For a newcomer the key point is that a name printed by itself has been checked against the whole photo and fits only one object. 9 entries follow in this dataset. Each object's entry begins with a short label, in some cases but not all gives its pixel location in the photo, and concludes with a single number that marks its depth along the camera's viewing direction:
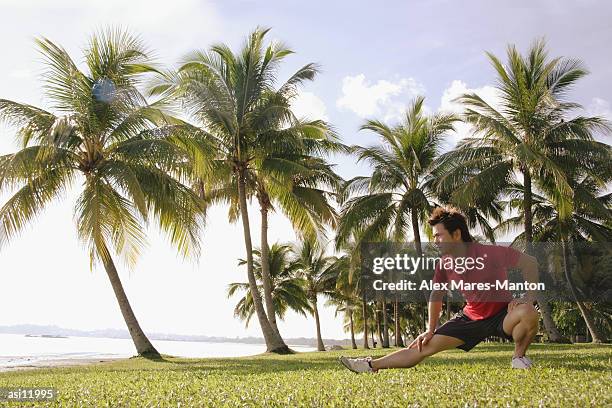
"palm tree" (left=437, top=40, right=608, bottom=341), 21.06
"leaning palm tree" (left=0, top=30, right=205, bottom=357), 15.28
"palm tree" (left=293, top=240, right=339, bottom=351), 41.81
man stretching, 5.69
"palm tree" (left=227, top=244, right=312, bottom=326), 38.41
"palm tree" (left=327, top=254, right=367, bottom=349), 37.66
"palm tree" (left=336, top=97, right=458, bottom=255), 24.52
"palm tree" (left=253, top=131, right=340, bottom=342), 20.72
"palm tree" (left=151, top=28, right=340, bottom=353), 20.67
